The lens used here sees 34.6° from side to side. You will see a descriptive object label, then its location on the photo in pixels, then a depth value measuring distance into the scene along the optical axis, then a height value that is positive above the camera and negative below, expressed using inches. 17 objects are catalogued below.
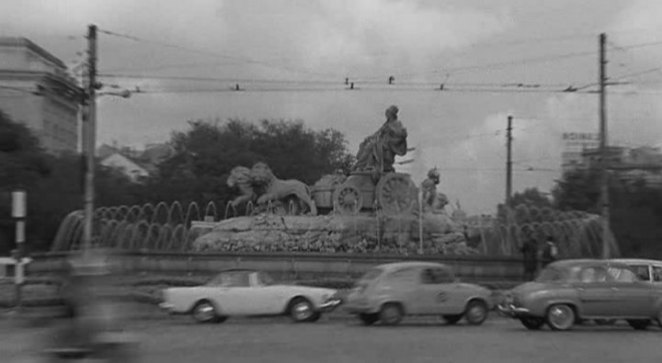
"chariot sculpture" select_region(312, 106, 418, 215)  1875.0 +24.5
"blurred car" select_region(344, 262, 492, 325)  987.9 -93.1
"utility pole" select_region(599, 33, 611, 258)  1539.1 +86.7
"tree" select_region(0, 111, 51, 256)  2030.6 +61.6
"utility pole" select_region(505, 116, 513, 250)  2674.7 +87.7
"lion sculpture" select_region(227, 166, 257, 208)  1972.2 +23.6
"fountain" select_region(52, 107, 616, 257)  1777.8 -47.5
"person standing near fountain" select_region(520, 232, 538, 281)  1387.8 -79.2
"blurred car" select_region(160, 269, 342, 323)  1020.5 -101.4
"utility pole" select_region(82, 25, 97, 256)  1461.6 +113.3
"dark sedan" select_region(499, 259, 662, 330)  946.7 -89.1
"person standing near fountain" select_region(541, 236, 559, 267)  1398.9 -74.2
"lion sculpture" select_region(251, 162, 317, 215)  1969.7 +11.4
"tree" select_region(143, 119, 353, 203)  3329.2 +138.7
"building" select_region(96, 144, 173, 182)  3423.0 +138.7
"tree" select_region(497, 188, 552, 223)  2261.7 -3.7
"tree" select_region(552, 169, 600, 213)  2714.1 +16.2
